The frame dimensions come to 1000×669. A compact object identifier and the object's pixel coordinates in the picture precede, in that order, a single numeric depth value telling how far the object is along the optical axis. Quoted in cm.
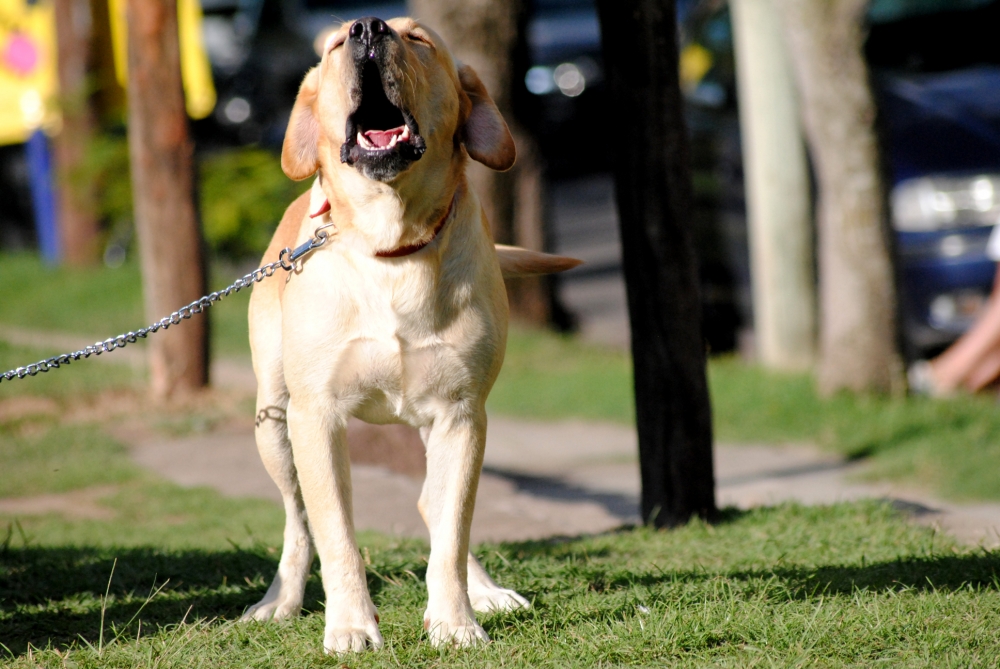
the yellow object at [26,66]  2523
